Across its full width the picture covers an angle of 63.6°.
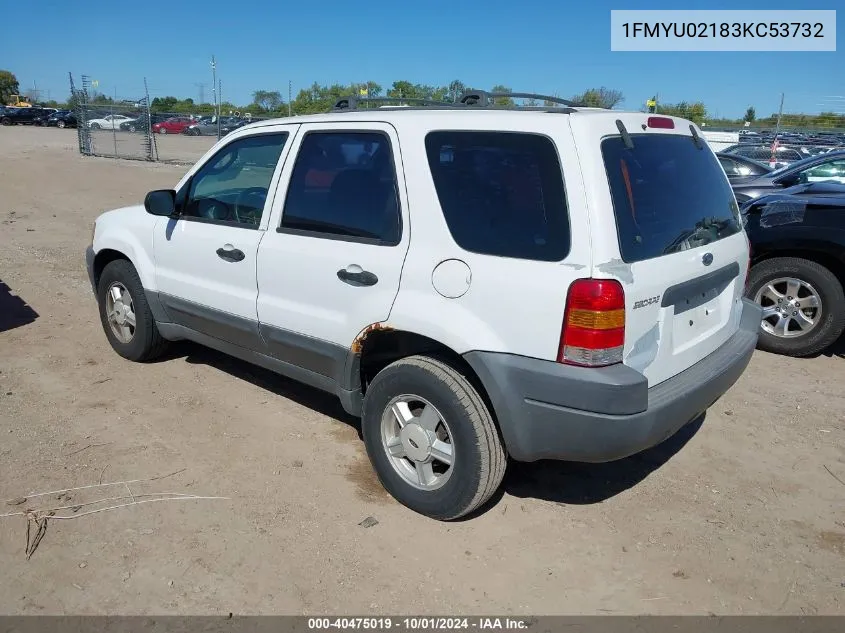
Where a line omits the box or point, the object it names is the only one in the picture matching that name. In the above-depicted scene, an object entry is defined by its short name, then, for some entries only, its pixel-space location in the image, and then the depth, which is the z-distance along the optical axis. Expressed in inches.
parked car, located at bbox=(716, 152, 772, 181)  426.3
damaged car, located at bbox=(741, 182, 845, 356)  211.9
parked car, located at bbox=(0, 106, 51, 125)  2111.2
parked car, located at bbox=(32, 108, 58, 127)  2122.3
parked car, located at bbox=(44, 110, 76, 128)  1971.0
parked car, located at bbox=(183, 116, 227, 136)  1640.0
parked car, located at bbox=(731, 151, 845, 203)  335.3
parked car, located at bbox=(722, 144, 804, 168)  722.8
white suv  108.3
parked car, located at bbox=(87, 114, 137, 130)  1037.8
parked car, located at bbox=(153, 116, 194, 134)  1650.3
